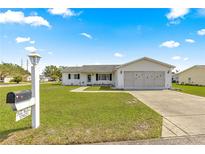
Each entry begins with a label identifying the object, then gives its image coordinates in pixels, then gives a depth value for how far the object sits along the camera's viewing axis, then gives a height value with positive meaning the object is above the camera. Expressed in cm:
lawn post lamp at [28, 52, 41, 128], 481 -19
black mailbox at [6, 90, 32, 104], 384 -46
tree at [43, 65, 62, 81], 5948 +242
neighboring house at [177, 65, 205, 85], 3378 +42
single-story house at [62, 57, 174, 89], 2059 +30
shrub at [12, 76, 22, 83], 4288 -31
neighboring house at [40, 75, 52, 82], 7406 -15
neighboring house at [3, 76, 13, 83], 5208 -38
